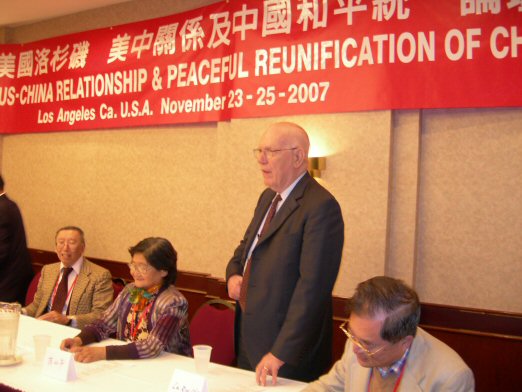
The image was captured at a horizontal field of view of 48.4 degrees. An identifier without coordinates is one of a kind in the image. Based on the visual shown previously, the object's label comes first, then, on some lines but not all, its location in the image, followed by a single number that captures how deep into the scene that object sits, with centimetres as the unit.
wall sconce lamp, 363
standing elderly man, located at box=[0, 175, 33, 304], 370
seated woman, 237
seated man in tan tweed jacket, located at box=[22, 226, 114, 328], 339
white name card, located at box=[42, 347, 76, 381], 191
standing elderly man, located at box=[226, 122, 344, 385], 208
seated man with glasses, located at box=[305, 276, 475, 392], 151
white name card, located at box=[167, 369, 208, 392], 168
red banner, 316
